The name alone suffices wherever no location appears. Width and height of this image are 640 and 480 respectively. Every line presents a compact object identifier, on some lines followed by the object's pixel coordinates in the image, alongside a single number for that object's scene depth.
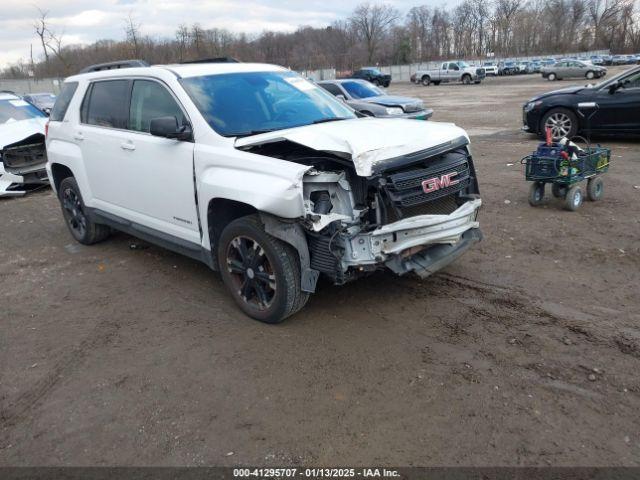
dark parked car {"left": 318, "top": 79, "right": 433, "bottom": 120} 14.60
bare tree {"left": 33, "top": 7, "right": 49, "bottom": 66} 51.24
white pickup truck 48.31
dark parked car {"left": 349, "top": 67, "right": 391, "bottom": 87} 47.91
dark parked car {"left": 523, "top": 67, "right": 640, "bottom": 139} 10.91
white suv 3.80
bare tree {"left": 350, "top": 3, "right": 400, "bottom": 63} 103.81
